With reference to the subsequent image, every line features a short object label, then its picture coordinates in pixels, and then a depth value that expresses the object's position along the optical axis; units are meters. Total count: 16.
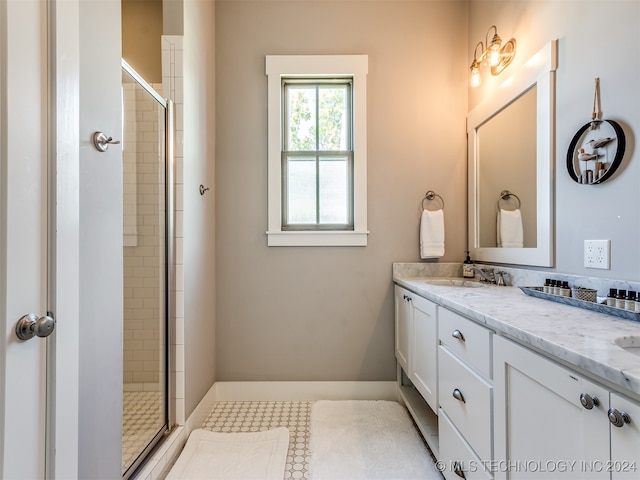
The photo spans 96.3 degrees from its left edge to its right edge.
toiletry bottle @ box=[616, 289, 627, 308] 0.92
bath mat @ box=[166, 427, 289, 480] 1.37
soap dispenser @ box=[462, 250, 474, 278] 1.99
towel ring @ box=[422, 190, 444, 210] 2.12
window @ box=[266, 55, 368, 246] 2.10
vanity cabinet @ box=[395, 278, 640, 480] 0.55
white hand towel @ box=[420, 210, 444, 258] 2.05
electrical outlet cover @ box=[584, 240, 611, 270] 1.08
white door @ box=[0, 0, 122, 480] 0.62
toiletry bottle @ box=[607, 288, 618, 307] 0.95
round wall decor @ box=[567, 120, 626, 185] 1.05
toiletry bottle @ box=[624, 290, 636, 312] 0.88
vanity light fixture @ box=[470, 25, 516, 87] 1.68
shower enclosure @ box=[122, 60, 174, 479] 1.35
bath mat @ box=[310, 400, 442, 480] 1.39
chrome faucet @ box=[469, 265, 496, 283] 1.77
